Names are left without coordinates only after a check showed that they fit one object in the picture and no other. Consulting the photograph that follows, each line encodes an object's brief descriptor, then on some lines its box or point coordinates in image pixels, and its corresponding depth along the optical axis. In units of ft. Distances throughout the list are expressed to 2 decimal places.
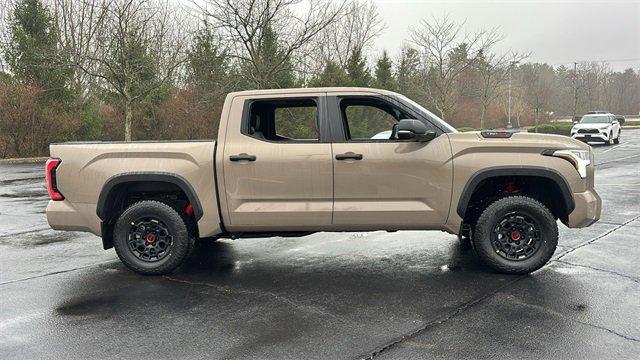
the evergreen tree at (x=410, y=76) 110.93
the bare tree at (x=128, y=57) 68.28
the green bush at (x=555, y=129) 119.02
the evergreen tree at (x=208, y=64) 77.15
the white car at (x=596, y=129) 81.82
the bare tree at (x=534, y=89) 165.68
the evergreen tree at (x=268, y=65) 69.10
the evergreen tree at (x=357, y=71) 97.60
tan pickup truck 15.64
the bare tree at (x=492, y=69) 109.81
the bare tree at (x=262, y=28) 66.85
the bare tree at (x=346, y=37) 131.75
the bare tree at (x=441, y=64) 99.60
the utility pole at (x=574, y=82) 185.37
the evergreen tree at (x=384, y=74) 102.99
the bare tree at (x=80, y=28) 92.53
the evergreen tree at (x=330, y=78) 88.79
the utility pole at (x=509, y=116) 158.07
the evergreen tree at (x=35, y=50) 72.49
